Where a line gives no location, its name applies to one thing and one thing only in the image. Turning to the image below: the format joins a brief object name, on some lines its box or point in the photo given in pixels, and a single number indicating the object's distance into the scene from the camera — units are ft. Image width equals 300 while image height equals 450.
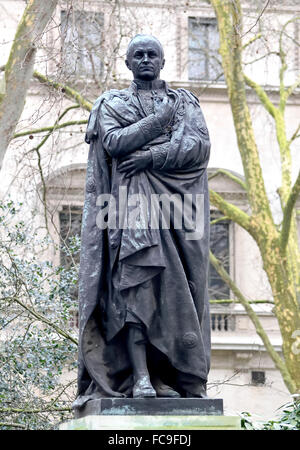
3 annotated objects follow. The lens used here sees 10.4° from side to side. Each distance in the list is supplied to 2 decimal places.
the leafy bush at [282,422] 45.13
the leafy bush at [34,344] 60.13
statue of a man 32.83
